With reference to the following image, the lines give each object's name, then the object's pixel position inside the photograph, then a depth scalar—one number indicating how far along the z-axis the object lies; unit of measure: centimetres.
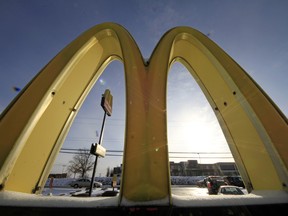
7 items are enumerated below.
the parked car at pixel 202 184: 1964
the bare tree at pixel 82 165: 3734
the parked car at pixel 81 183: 1933
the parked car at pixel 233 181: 1488
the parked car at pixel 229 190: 774
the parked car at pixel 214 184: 1182
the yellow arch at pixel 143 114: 165
